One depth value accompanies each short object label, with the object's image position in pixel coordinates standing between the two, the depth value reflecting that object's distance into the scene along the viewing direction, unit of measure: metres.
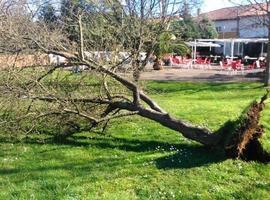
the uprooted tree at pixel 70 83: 5.77
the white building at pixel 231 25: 37.51
